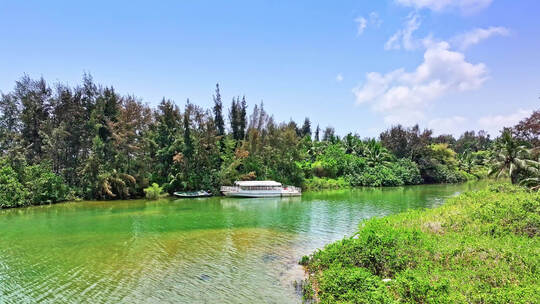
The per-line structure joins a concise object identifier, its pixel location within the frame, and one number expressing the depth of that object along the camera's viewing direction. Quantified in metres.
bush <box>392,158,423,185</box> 54.34
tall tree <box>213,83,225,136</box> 47.93
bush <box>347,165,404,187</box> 51.88
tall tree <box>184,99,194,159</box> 38.92
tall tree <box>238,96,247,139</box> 48.88
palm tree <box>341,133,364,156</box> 59.42
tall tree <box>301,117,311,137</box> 77.62
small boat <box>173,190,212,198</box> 37.12
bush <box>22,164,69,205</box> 31.56
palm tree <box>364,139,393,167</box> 56.19
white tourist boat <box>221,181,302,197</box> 37.47
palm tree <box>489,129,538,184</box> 26.04
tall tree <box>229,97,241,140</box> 48.75
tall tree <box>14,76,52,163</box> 34.56
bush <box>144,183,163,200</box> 35.75
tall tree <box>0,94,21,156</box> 33.57
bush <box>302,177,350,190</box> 46.62
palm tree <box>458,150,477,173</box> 67.62
